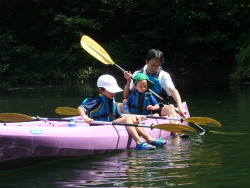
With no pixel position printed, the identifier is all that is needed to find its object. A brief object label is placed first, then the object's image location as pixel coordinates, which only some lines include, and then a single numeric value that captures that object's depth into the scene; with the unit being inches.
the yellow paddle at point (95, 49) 302.9
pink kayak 175.6
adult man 247.3
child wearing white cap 211.0
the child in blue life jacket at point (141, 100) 242.5
